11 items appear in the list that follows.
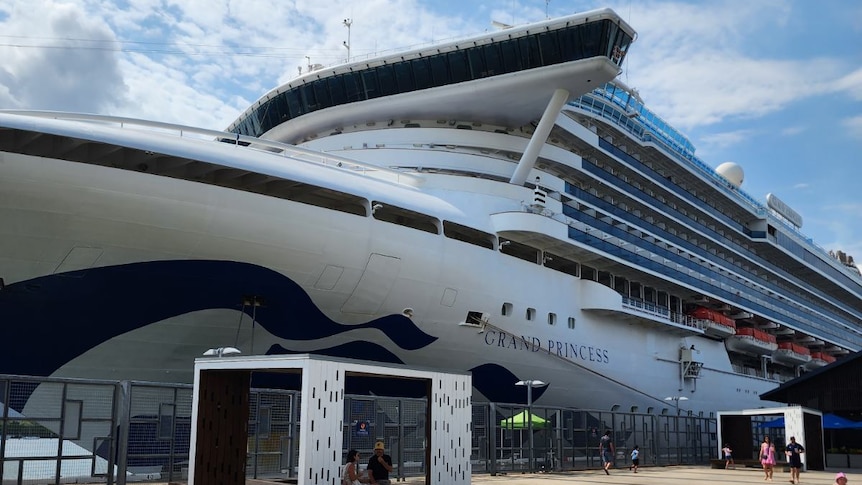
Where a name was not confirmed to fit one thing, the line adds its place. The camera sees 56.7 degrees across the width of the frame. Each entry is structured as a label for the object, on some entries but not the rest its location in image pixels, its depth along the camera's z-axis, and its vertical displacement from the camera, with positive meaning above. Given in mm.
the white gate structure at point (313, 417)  9758 -176
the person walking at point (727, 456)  25375 -1490
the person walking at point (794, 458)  18998 -1146
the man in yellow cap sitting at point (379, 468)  10500 -826
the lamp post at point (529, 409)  18641 -82
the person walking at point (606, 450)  20252 -1094
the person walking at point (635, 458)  21859 -1363
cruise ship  15031 +3902
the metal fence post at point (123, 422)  11453 -301
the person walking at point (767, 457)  20031 -1193
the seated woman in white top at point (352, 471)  10242 -844
